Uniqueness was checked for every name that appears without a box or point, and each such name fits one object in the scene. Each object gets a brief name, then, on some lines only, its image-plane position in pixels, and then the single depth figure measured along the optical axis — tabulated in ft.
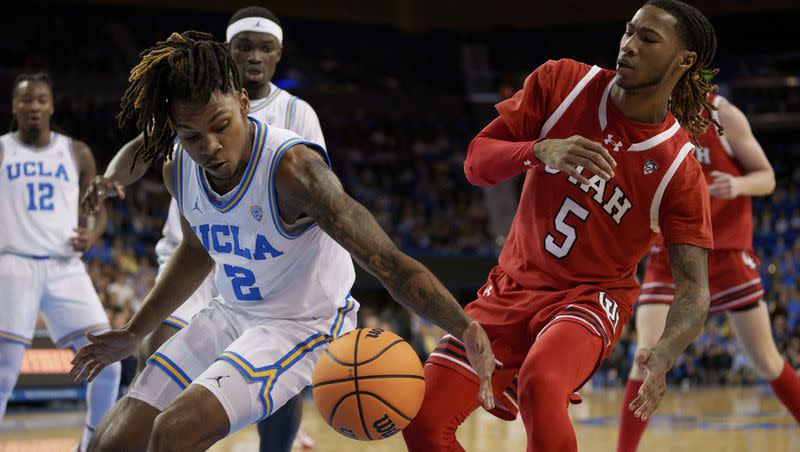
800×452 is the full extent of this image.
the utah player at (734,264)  19.67
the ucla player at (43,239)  20.15
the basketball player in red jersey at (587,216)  12.65
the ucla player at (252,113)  17.94
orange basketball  11.75
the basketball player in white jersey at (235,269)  11.35
